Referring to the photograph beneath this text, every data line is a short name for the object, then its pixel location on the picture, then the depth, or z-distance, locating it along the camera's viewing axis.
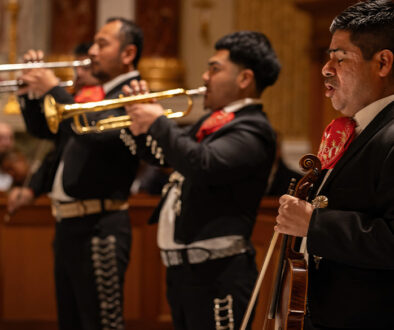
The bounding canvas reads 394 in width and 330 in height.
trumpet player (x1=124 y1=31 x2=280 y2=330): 4.45
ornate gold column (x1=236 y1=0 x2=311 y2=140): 12.46
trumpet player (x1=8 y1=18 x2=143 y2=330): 5.43
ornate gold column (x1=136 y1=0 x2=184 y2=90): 12.48
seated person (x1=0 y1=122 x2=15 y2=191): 9.59
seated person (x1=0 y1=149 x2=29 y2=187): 8.82
